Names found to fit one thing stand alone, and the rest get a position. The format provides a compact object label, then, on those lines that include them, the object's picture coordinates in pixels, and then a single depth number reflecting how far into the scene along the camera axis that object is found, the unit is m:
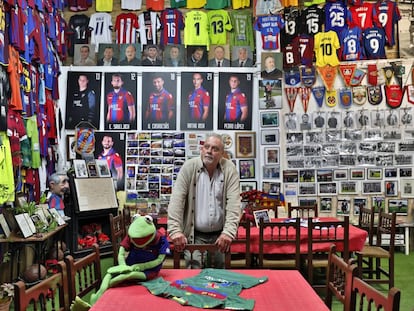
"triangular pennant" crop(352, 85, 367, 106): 7.33
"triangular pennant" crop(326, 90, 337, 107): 7.36
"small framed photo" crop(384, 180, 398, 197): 7.32
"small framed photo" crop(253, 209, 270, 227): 4.75
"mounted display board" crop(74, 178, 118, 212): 6.38
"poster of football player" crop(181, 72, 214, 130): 7.48
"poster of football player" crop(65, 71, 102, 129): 7.34
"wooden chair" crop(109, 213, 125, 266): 3.51
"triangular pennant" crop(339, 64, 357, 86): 7.30
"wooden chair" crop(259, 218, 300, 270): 3.76
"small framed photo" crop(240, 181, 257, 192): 7.42
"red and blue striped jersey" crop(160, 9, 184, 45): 7.62
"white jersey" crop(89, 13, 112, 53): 7.59
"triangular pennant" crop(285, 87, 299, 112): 7.33
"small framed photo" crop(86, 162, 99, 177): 6.74
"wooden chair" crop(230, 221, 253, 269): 4.36
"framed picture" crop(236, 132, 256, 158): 7.45
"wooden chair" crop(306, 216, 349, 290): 3.80
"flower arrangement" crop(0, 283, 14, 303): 3.78
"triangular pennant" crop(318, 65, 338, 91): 7.32
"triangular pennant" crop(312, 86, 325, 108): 7.34
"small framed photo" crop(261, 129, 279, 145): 7.23
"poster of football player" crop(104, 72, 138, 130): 7.41
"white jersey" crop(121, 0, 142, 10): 7.70
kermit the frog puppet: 2.33
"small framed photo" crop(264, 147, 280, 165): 7.23
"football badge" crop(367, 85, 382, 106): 7.29
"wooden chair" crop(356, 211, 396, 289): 4.65
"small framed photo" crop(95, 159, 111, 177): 6.91
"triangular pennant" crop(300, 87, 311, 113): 7.34
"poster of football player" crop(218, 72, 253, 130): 7.47
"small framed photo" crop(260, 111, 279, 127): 7.22
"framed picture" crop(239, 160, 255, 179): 7.45
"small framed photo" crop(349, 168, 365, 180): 7.35
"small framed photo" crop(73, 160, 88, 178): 6.51
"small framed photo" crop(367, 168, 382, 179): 7.34
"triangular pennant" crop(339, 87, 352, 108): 7.34
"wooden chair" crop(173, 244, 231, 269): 2.99
